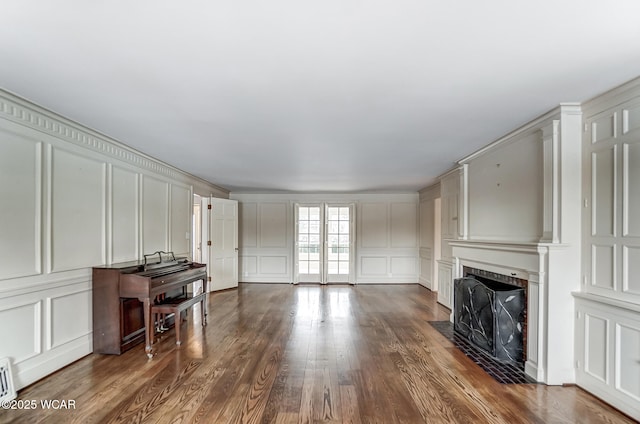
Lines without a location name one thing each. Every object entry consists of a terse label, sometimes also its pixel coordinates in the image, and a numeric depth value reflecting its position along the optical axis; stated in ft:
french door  27.30
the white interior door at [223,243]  23.07
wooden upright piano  11.35
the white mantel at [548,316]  9.22
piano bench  12.21
